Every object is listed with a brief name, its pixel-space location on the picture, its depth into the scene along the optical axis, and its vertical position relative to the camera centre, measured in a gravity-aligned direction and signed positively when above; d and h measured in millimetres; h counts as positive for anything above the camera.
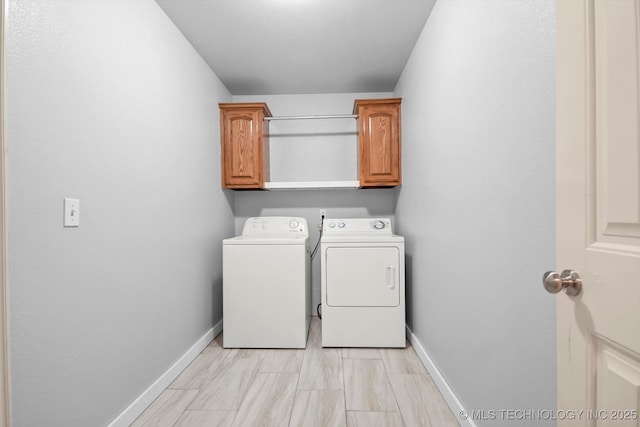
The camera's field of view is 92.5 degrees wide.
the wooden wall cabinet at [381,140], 2682 +643
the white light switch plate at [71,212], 1144 +10
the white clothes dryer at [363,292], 2307 -599
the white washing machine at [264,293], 2322 -607
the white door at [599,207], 503 +7
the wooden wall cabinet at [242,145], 2736 +621
